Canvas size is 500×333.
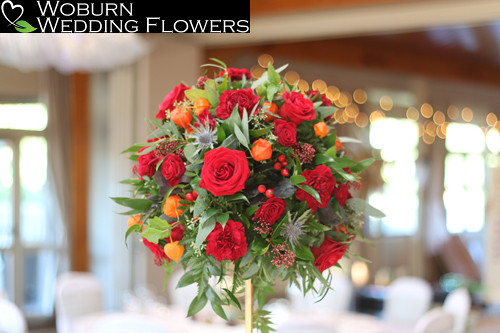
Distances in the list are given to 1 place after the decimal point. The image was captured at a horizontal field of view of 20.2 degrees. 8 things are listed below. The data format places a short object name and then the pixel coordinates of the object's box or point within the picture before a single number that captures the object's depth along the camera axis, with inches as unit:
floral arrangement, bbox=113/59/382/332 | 77.5
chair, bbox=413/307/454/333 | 129.5
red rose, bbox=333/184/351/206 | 80.6
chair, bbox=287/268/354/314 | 189.3
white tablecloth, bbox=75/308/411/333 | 112.1
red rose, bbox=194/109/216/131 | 79.0
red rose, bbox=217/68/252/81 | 82.4
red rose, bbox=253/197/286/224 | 77.4
